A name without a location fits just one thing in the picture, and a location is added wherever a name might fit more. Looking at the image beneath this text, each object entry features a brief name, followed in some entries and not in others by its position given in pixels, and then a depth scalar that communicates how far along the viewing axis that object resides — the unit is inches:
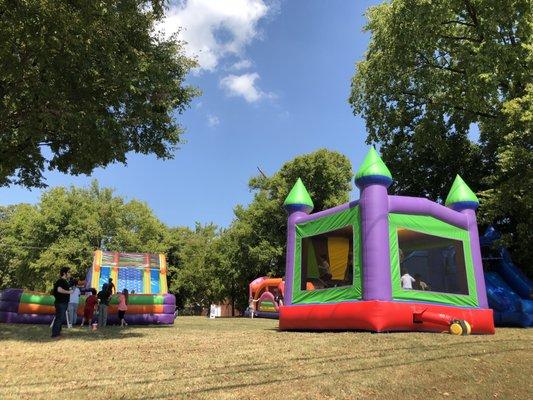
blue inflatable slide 650.2
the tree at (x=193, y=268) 1948.8
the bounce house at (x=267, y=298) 1184.8
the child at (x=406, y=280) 473.7
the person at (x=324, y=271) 540.4
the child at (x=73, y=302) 665.0
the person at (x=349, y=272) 491.4
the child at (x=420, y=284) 494.6
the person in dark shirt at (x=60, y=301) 465.1
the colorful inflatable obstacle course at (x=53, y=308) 770.8
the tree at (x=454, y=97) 703.1
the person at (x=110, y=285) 693.9
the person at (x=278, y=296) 1165.7
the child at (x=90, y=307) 717.3
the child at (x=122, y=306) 723.4
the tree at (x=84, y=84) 424.2
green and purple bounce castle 454.9
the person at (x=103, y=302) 686.5
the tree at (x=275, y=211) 1539.1
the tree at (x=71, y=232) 1772.9
